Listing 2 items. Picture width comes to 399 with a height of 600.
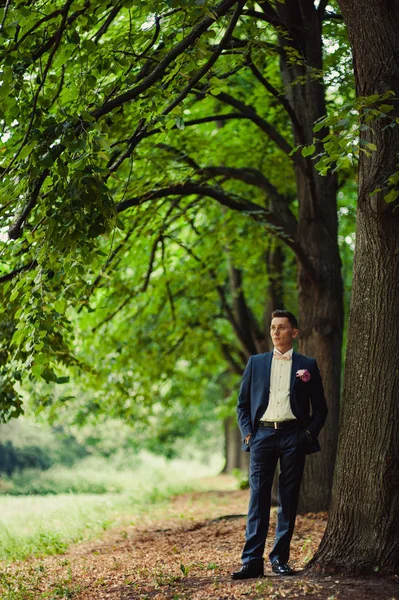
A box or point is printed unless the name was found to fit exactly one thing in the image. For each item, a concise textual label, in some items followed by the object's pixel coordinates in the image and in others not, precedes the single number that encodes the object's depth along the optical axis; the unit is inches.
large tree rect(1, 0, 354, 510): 403.2
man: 450.9
